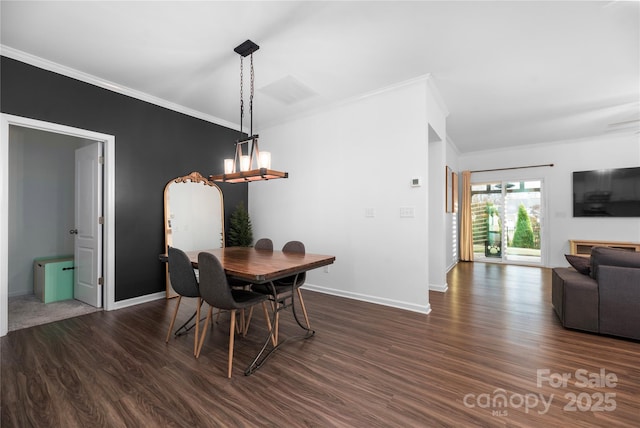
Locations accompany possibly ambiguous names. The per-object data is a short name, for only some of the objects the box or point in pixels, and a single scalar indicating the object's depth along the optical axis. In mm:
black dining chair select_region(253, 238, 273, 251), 3460
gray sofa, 2529
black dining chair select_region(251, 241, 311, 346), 2504
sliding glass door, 6424
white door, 3457
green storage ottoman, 3664
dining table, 2041
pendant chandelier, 2627
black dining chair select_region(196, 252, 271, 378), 2045
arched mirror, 4062
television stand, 5273
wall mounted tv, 5371
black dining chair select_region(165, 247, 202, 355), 2348
